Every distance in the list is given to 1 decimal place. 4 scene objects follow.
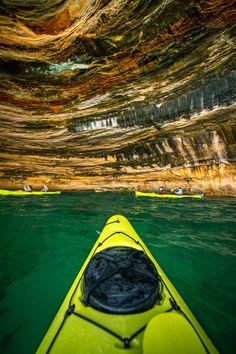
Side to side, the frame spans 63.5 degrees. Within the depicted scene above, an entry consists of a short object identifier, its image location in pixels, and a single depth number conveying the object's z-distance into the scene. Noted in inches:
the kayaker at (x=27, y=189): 621.0
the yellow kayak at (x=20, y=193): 579.5
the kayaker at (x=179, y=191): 512.7
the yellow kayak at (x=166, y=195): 488.9
